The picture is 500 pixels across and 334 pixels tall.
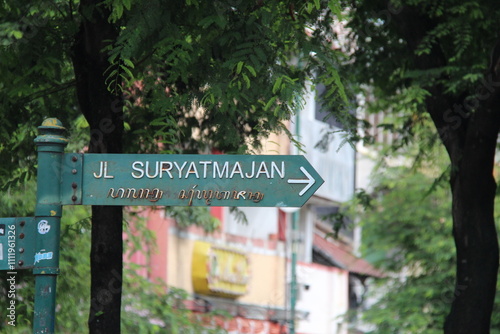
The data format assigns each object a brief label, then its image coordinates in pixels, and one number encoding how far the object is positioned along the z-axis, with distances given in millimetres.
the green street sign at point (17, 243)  10973
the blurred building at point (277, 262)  45457
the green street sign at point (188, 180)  10756
